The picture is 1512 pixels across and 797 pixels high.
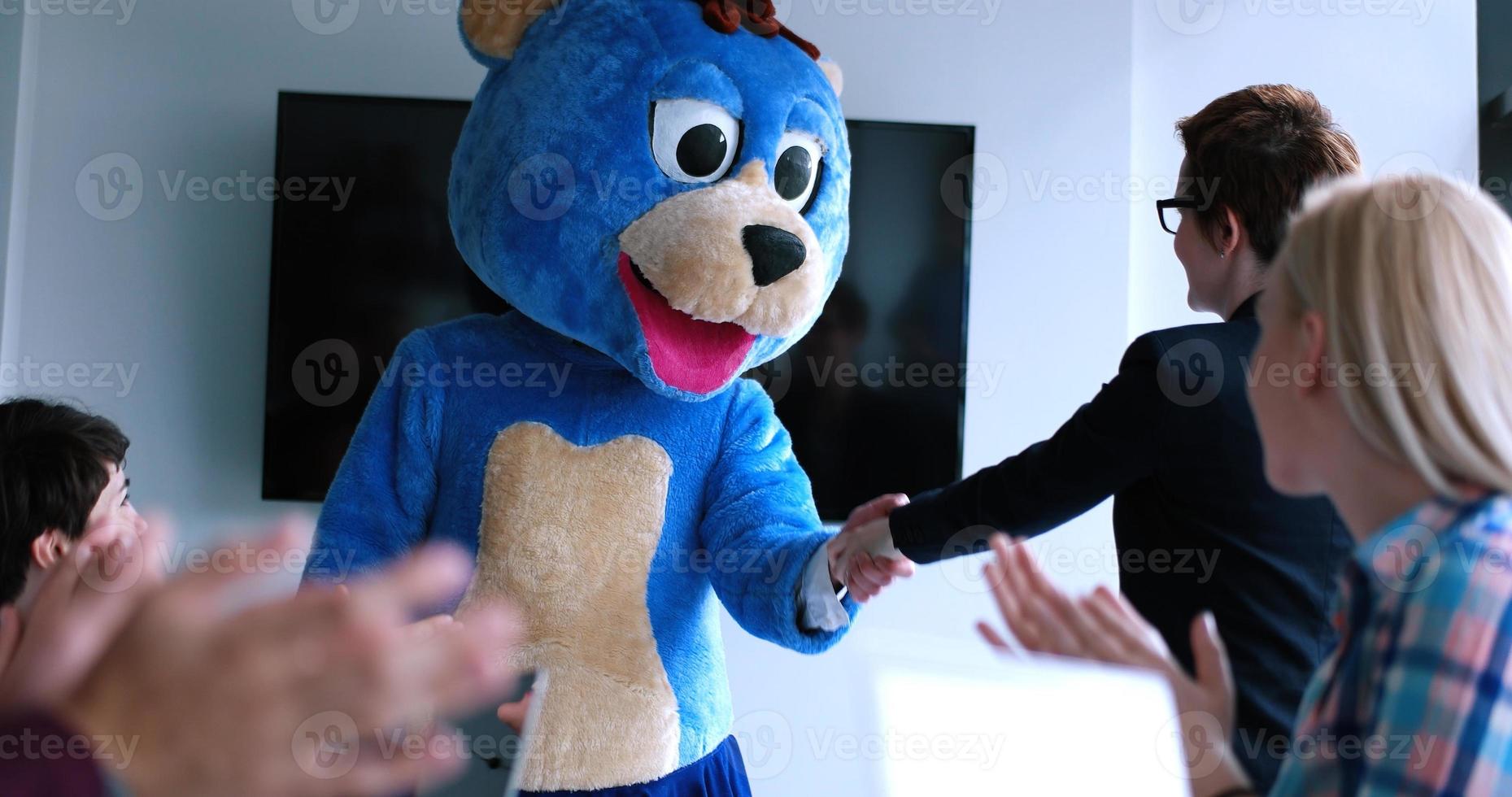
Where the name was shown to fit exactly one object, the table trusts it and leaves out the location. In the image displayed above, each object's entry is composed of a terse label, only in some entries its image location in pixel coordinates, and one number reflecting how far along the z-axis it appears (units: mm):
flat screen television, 2453
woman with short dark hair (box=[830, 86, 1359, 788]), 1208
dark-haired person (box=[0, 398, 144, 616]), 1230
